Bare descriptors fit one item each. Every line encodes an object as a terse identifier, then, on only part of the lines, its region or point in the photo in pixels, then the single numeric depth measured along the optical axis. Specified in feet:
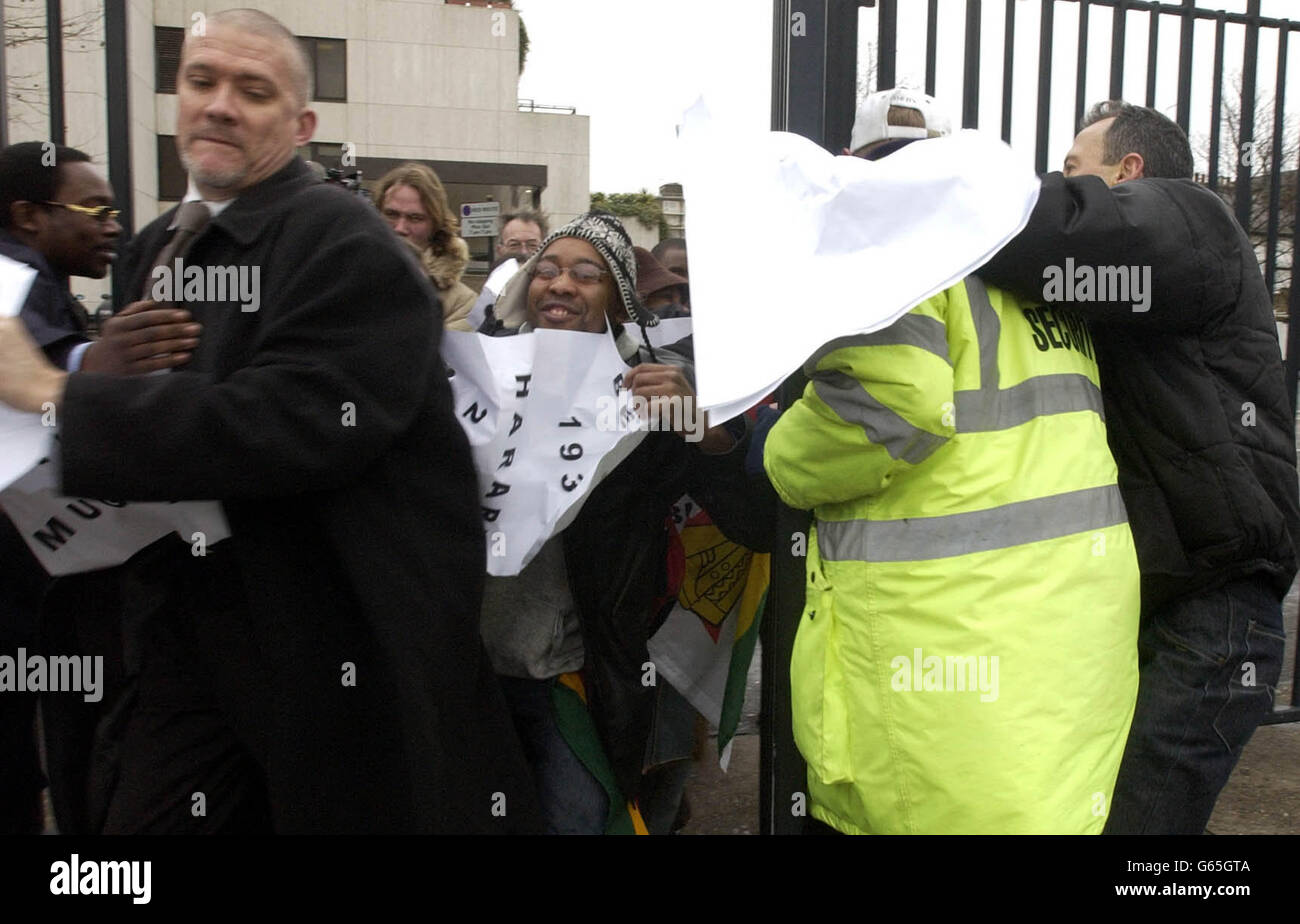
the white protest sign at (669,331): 8.73
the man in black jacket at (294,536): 5.89
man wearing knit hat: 8.00
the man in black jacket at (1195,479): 6.41
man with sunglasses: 7.47
